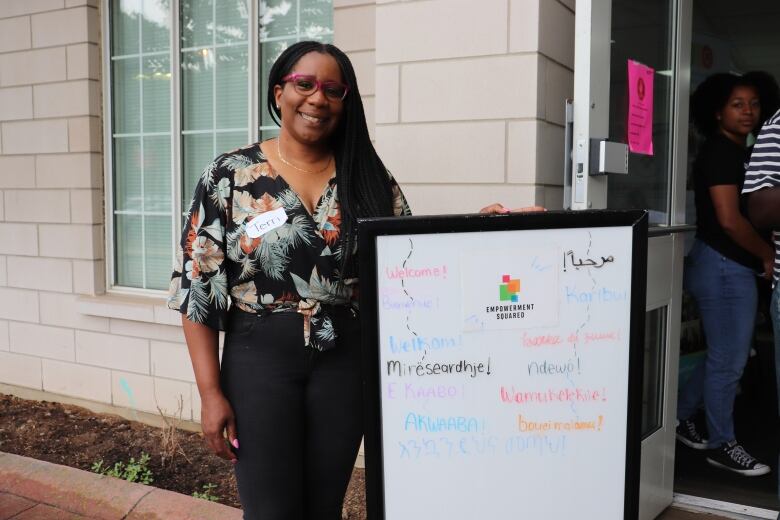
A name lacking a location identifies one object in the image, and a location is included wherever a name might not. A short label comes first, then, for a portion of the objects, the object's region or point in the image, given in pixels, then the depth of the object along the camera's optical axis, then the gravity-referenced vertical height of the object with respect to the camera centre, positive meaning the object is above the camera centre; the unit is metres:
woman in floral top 1.96 -0.23
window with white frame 4.28 +0.66
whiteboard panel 1.85 -0.41
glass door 2.58 +0.23
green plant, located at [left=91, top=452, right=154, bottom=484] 3.80 -1.35
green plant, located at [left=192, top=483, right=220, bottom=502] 3.53 -1.36
